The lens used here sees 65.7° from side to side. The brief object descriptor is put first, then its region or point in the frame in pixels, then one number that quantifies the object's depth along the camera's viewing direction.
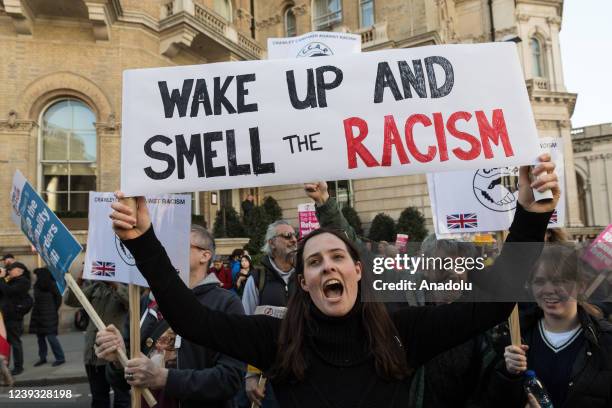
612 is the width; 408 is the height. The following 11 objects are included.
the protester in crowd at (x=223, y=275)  9.84
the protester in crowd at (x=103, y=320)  5.20
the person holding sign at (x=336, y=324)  1.82
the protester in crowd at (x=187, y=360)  2.61
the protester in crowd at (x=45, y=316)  8.46
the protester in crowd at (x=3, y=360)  3.63
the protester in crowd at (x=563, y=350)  2.21
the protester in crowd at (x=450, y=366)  2.21
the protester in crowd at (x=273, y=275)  4.09
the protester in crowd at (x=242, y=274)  8.53
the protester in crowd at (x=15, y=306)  8.12
